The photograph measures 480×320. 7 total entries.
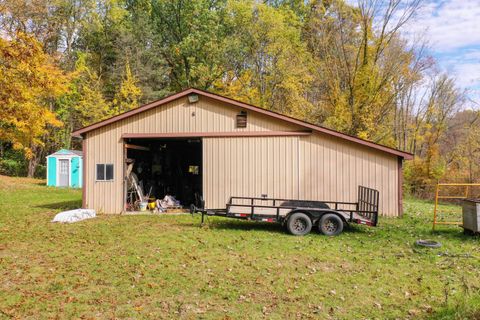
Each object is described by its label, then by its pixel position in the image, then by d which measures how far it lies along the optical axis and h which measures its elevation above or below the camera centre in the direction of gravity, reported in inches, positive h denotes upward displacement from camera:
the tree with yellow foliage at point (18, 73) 401.7 +123.4
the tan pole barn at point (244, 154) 497.0 +25.1
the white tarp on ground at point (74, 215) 462.3 -60.1
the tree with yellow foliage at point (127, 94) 1081.4 +243.8
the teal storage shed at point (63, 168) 960.3 +10.0
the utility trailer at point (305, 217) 375.2 -49.9
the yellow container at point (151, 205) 565.9 -54.5
